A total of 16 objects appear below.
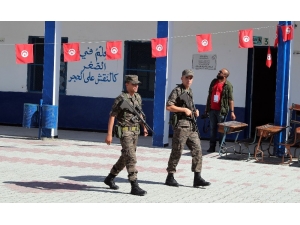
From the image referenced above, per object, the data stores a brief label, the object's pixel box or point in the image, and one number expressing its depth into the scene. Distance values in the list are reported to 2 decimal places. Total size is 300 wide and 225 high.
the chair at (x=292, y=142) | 12.32
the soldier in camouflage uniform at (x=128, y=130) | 9.37
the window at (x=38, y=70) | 17.89
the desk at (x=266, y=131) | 12.56
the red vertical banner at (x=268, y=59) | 13.79
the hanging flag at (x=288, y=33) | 13.00
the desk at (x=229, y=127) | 13.02
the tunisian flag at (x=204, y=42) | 13.55
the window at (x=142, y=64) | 17.11
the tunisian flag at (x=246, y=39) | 13.23
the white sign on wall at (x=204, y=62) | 16.34
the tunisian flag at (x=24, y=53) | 14.72
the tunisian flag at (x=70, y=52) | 14.63
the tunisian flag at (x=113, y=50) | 14.42
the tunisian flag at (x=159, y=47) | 14.29
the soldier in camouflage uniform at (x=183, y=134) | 9.92
